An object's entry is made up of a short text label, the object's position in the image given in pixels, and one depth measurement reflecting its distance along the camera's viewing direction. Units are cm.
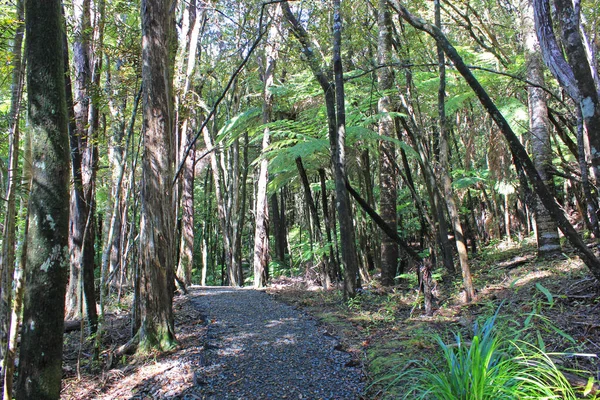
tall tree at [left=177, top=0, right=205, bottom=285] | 1004
